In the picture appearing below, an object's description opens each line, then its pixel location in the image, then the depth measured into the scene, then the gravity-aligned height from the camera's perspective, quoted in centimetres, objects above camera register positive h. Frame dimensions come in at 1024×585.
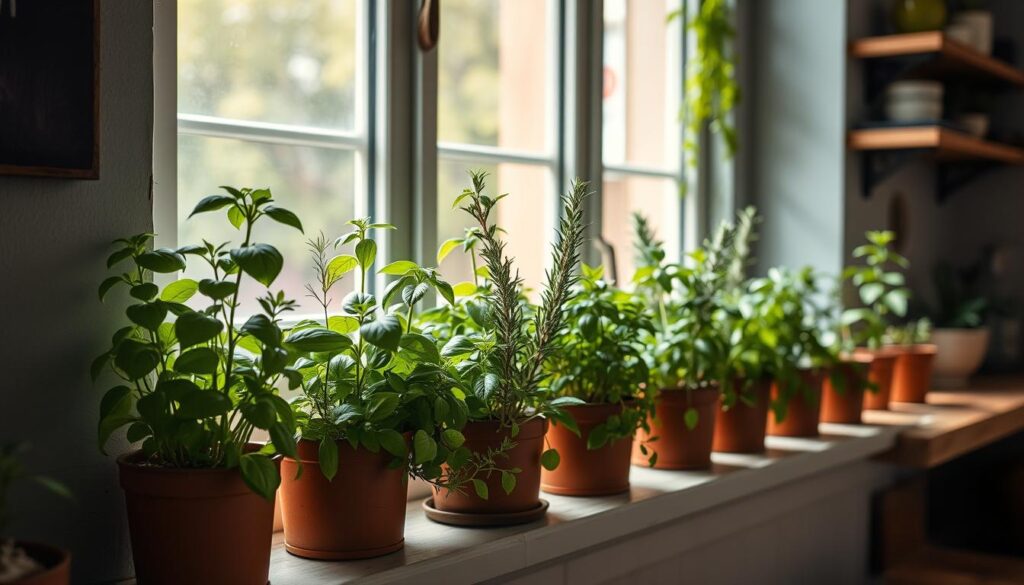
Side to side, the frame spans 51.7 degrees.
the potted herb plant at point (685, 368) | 184 -17
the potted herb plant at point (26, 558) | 85 -26
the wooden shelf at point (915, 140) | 254 +32
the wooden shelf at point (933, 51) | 254 +55
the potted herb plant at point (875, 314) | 246 -10
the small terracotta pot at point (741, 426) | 204 -30
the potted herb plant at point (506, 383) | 142 -15
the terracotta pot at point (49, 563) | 90 -26
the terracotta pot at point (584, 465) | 165 -31
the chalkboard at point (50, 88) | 111 +19
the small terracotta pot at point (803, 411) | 218 -29
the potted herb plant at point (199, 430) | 112 -18
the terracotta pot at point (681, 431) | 186 -28
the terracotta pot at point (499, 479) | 144 -29
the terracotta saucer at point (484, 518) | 147 -35
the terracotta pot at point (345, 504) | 128 -29
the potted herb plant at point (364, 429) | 127 -19
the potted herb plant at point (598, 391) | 162 -19
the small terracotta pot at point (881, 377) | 251 -25
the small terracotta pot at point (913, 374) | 264 -26
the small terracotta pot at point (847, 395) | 231 -27
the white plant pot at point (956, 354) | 294 -23
